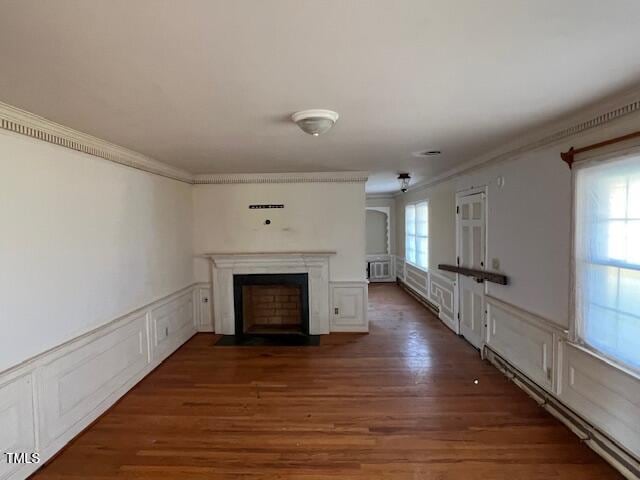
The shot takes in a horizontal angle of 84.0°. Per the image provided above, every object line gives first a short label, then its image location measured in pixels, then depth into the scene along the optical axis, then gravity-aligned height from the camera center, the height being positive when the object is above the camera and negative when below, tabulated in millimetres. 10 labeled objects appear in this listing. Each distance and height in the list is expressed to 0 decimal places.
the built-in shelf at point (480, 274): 3741 -545
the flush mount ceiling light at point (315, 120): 2314 +744
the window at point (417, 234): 6980 -93
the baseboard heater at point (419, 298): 6110 -1361
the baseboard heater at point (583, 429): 2209 -1466
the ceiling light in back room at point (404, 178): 5391 +801
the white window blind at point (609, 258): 2133 -206
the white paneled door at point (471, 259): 4280 -388
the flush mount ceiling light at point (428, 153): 3778 +832
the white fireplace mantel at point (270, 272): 5133 -589
